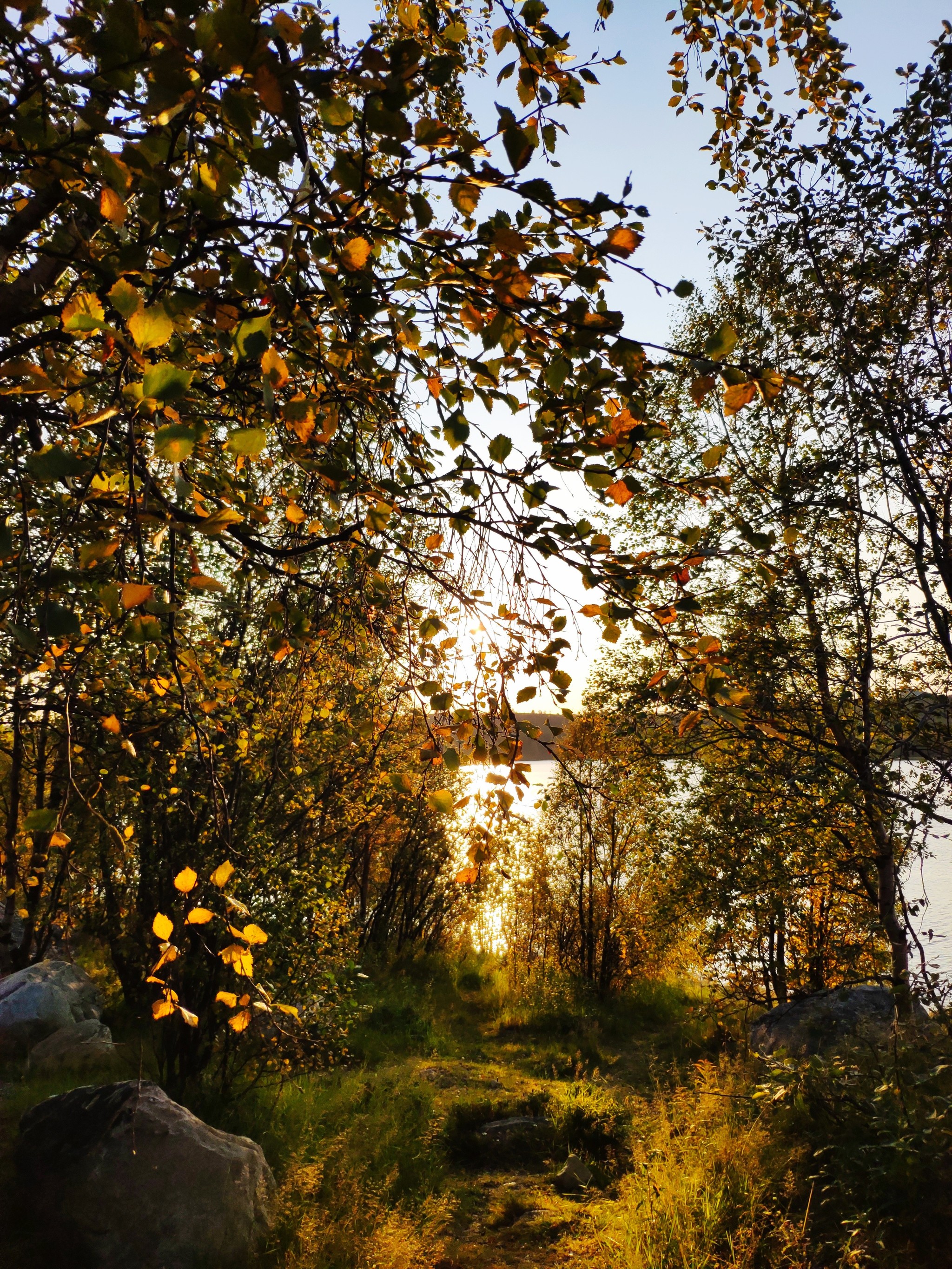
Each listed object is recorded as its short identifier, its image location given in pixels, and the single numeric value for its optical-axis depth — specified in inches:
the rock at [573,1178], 225.1
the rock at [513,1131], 255.0
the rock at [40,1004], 243.1
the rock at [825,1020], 243.6
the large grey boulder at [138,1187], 144.7
